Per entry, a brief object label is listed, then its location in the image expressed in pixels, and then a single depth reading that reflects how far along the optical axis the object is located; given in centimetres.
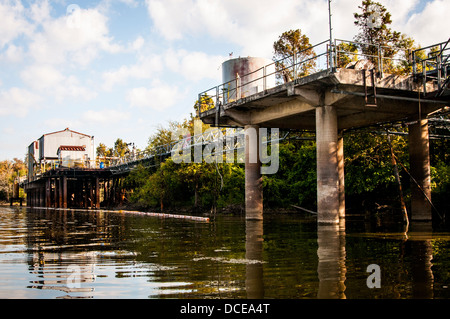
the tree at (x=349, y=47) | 4739
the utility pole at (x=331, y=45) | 1877
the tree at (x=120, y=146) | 10240
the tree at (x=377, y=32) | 4828
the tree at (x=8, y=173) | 11856
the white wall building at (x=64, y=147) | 7231
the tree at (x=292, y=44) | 5938
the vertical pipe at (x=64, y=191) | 6129
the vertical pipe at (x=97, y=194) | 6202
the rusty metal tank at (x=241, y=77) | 2725
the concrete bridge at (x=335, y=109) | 1978
